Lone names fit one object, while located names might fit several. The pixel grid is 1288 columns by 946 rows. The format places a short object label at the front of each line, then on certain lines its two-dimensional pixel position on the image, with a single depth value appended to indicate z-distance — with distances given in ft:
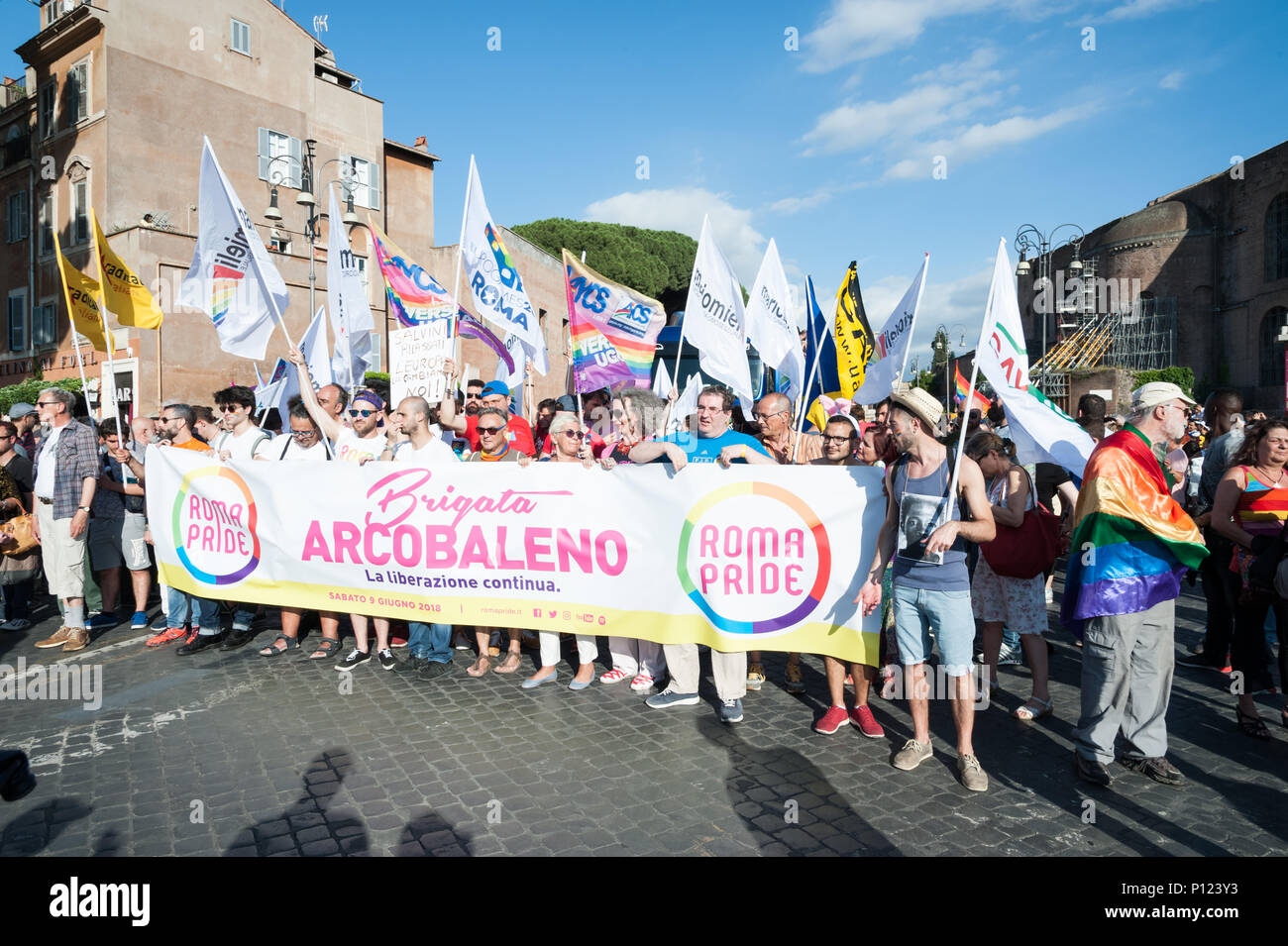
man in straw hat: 12.60
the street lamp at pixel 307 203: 40.93
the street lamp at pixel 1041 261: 84.40
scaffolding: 138.41
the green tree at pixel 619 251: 166.50
